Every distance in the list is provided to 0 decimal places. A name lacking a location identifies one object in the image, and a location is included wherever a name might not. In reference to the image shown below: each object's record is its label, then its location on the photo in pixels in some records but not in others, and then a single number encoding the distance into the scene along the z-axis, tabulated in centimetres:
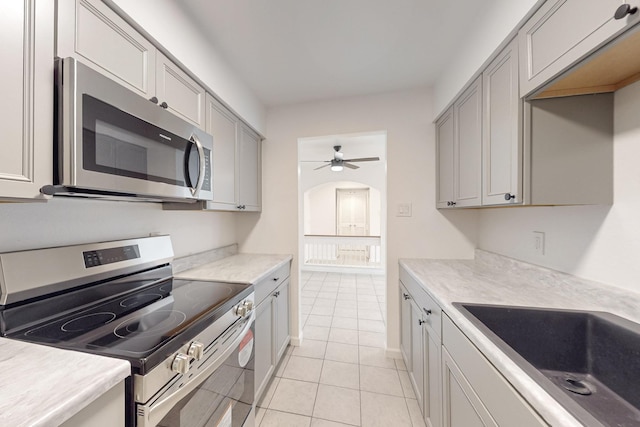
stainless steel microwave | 76
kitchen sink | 77
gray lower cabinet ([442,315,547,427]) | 63
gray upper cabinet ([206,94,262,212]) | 167
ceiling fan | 407
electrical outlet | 139
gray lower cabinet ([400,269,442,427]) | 124
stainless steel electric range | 74
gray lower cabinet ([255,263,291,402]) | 159
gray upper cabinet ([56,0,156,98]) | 80
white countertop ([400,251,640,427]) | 59
